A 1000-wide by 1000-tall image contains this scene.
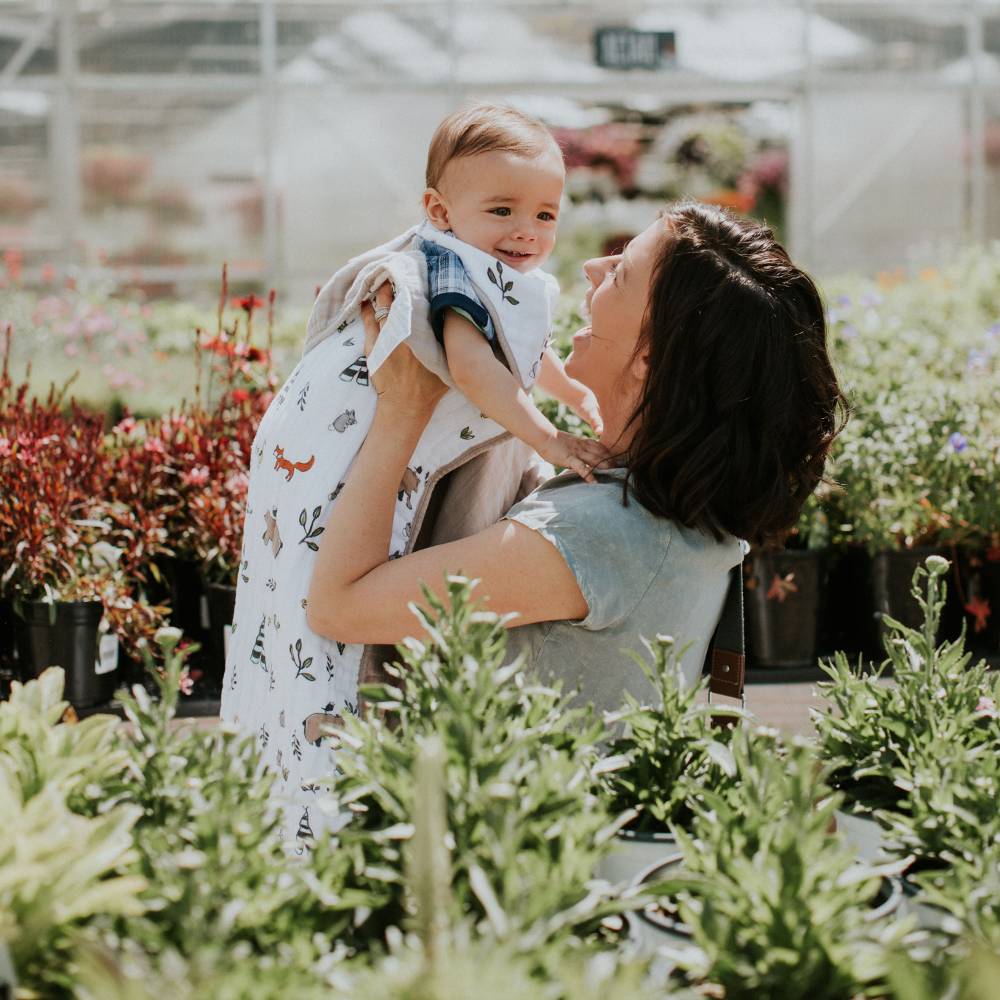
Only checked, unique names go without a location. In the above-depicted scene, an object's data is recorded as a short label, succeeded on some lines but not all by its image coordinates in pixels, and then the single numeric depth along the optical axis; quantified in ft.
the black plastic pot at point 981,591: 10.78
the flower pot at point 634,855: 3.28
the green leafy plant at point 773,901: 2.63
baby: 5.95
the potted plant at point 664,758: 3.45
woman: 5.24
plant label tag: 9.30
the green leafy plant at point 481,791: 2.72
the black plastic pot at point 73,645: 9.19
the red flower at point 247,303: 10.73
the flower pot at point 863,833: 3.43
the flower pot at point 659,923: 2.91
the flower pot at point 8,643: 9.56
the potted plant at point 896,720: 3.55
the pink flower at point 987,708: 3.73
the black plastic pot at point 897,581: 10.57
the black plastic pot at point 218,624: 9.84
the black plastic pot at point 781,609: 10.54
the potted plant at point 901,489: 10.65
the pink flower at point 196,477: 10.19
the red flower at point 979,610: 10.68
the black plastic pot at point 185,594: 10.53
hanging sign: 37.19
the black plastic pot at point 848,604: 10.94
